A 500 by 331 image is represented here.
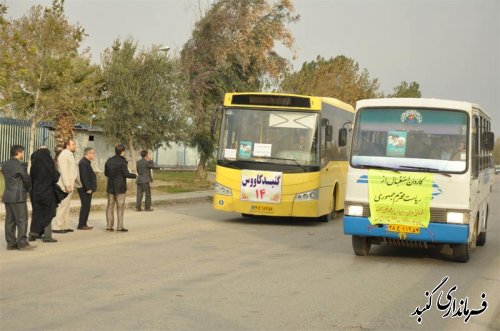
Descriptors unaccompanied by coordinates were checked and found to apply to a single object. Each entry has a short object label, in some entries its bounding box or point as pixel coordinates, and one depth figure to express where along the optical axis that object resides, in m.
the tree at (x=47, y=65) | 27.61
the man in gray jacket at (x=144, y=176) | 22.80
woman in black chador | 14.00
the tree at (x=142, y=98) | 32.88
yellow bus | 18.77
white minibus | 11.88
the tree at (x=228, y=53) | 39.28
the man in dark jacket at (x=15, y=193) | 12.88
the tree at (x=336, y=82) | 55.16
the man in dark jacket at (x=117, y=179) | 16.20
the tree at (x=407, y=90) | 89.81
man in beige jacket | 15.43
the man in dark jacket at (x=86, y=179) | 16.72
